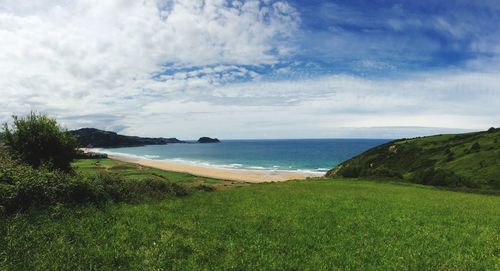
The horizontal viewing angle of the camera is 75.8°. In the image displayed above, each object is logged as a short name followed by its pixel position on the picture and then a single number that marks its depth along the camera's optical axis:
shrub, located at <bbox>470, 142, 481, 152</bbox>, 90.33
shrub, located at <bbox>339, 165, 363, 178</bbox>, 76.50
